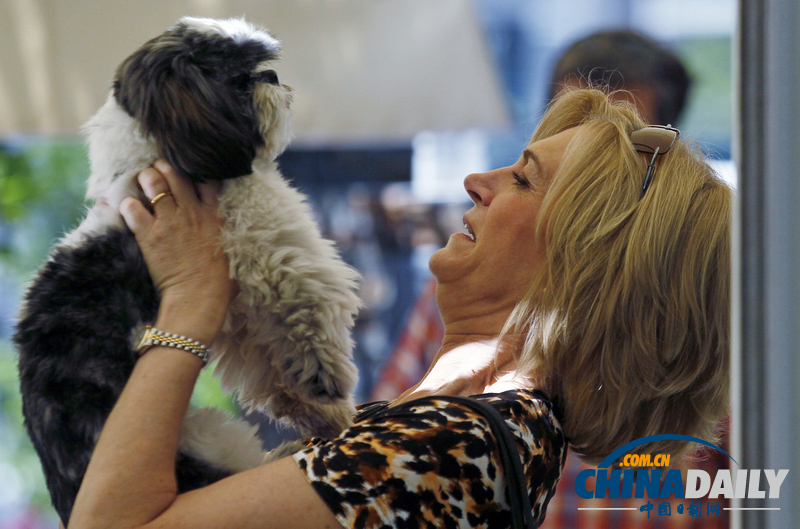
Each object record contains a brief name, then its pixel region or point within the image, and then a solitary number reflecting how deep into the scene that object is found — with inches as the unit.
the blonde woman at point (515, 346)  136.8
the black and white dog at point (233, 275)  138.4
